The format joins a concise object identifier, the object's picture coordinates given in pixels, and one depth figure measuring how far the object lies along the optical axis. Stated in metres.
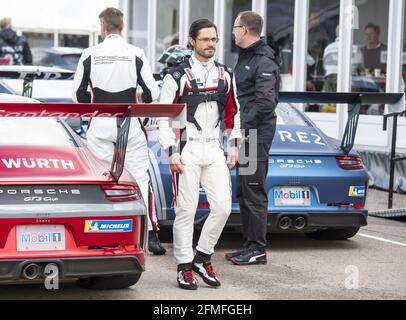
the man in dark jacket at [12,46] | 18.73
